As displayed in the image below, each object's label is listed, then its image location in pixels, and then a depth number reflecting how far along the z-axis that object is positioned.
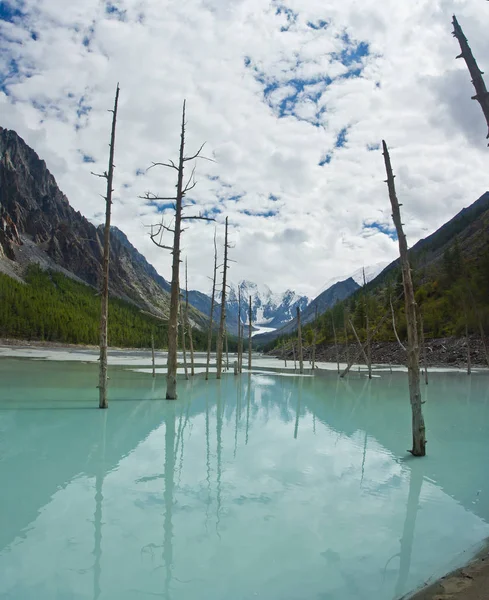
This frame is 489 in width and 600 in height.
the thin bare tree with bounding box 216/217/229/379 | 32.09
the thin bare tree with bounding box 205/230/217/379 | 31.70
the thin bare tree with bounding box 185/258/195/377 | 31.88
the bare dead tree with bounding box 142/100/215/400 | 18.55
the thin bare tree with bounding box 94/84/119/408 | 15.46
